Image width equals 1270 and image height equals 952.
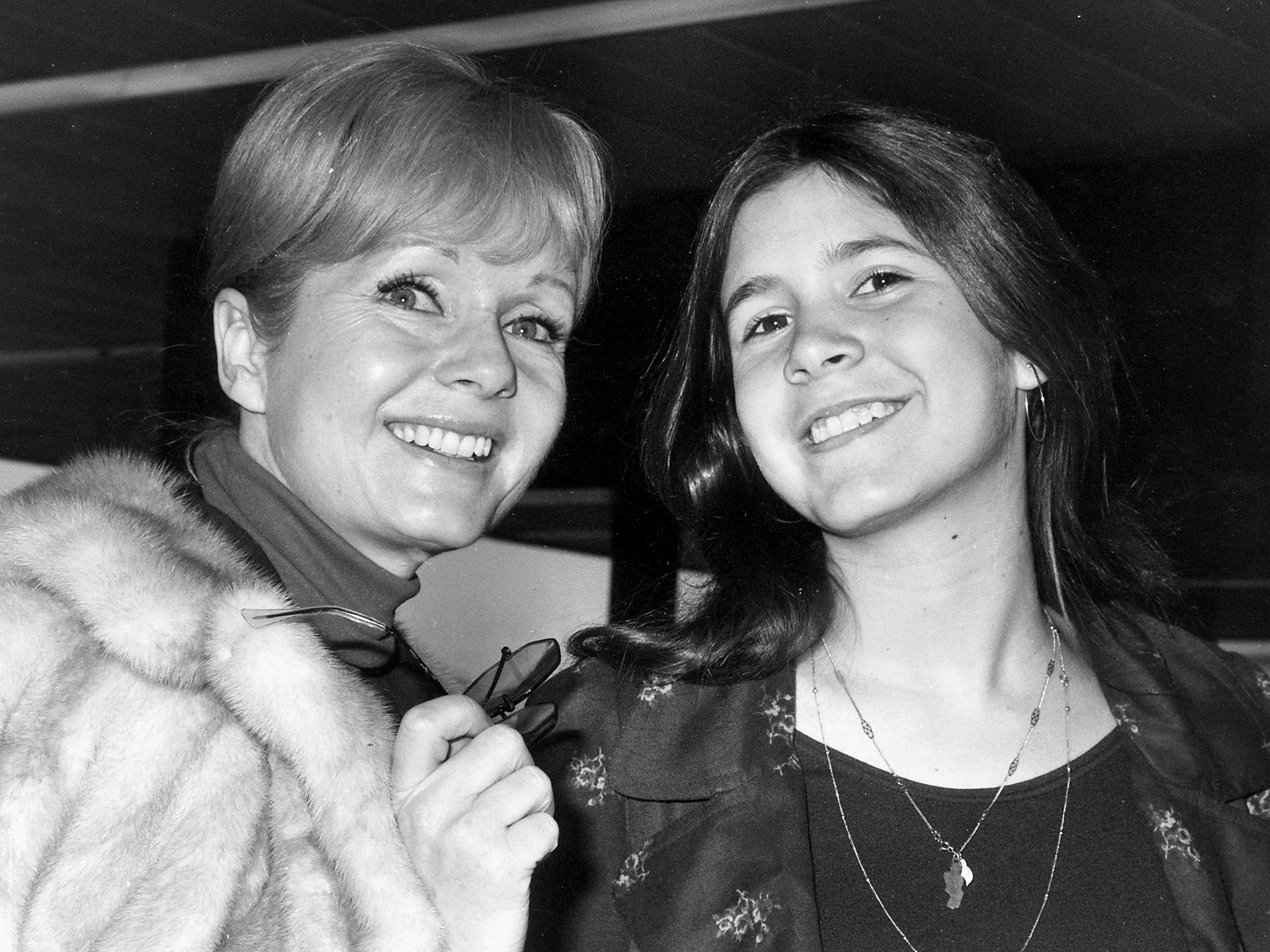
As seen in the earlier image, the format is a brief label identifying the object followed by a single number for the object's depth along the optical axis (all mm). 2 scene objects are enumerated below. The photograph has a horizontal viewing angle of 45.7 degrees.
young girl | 1490
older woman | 1184
